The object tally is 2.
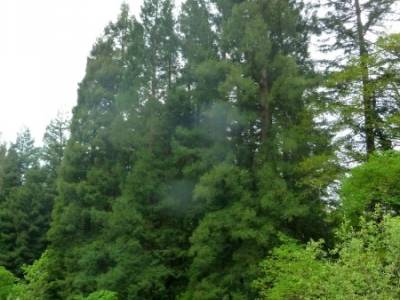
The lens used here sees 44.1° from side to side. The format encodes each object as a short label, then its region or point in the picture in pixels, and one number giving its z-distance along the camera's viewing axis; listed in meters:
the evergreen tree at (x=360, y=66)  15.95
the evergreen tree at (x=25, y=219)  36.53
